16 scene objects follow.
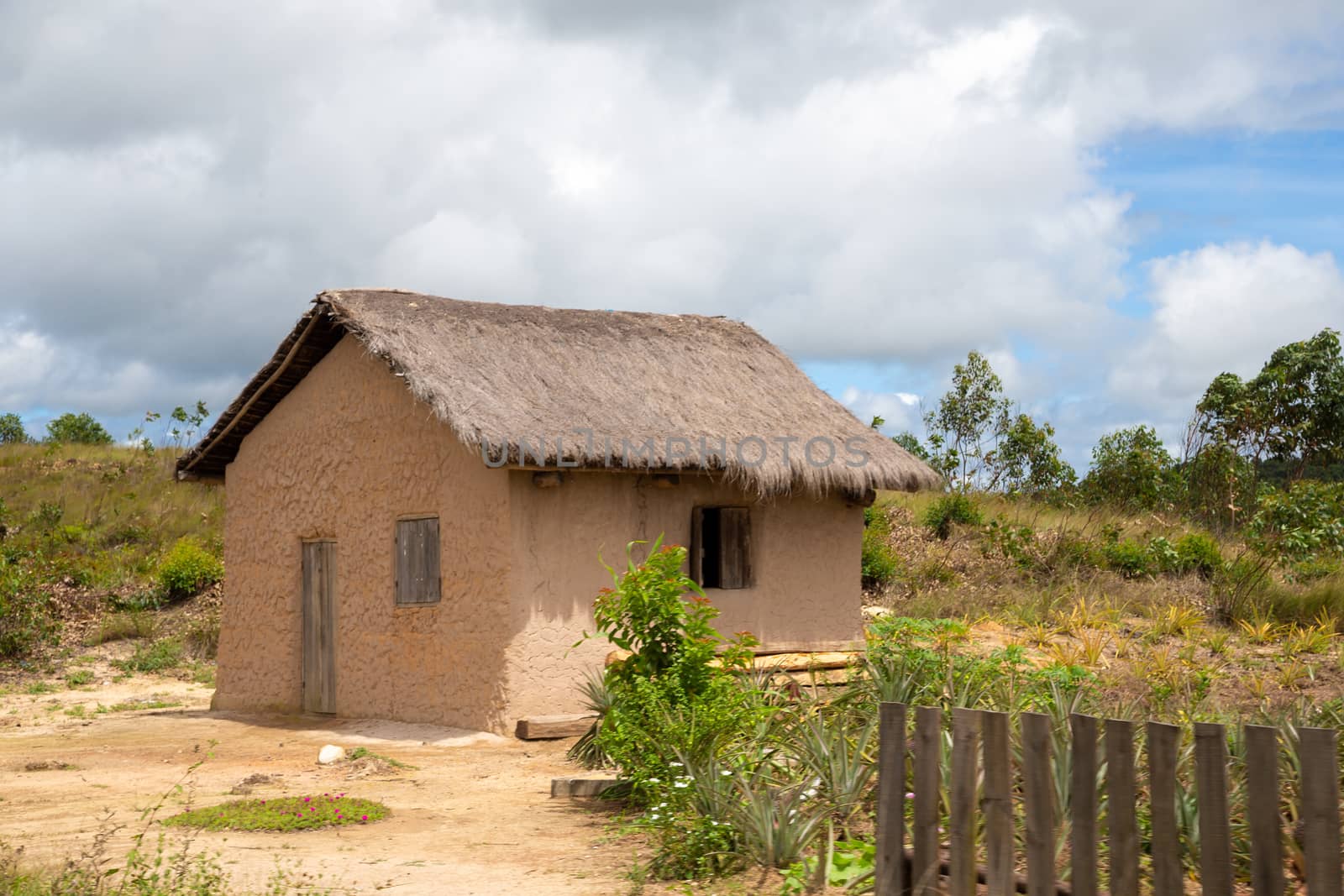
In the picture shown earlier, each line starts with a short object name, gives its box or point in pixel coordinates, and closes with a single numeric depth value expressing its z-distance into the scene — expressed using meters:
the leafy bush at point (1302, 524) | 15.77
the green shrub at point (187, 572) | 19.30
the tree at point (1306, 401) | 23.28
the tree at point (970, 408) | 25.05
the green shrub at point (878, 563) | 17.84
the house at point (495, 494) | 10.81
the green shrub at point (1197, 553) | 16.94
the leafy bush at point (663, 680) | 6.83
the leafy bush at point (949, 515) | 20.23
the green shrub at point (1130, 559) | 17.30
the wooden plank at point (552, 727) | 10.43
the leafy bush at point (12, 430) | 32.25
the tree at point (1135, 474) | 21.97
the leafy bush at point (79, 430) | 33.41
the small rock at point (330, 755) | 9.73
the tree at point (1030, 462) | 23.80
